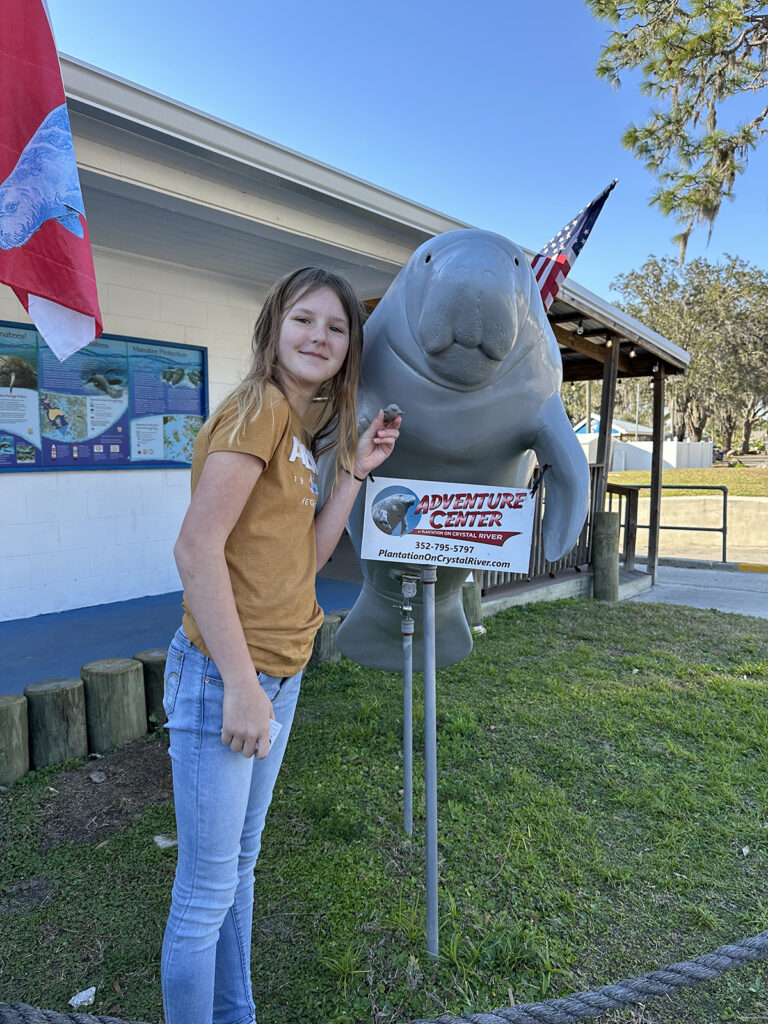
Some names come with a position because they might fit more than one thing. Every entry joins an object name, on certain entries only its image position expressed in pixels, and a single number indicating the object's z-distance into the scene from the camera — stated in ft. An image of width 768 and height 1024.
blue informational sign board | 16.31
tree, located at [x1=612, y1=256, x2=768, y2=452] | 95.66
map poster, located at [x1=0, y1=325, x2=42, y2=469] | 16.07
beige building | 11.40
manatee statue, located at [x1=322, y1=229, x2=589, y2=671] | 5.19
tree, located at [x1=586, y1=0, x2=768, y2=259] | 35.17
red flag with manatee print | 6.62
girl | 4.25
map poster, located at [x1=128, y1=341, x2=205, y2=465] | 18.78
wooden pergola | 22.94
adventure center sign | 6.14
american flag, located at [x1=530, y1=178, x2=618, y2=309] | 13.12
